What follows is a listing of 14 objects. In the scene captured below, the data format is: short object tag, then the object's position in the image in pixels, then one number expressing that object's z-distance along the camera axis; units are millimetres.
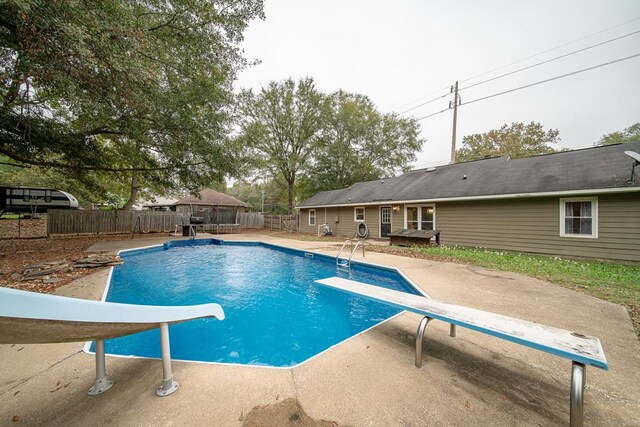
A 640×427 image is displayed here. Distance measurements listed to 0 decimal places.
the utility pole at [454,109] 14755
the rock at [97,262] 6043
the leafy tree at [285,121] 20891
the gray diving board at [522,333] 1486
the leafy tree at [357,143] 23000
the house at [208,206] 16328
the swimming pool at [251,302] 3162
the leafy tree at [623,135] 24688
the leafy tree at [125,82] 3861
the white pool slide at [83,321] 961
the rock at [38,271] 4822
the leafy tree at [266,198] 33394
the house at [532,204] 6883
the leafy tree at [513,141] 22000
